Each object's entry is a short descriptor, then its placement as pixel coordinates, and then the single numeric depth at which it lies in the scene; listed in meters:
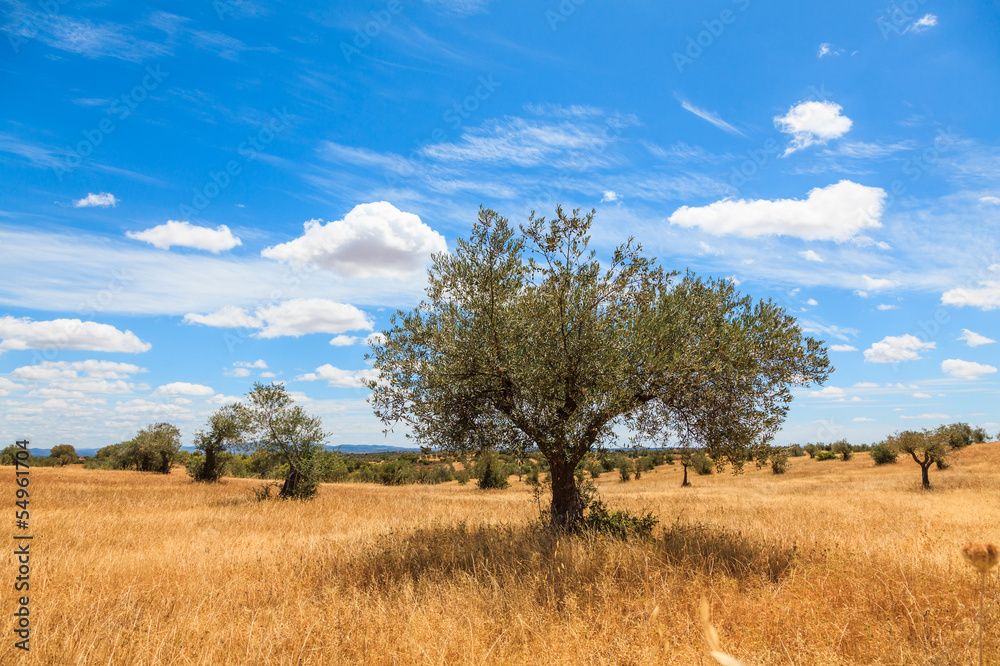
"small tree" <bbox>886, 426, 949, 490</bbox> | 41.78
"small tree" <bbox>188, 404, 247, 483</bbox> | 45.32
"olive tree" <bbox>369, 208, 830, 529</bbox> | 11.97
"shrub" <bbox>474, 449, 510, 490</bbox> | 54.44
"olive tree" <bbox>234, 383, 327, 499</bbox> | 31.20
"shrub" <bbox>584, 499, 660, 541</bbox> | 13.47
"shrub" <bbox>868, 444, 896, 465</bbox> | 61.14
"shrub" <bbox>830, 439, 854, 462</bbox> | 76.31
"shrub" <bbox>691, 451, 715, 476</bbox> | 49.60
